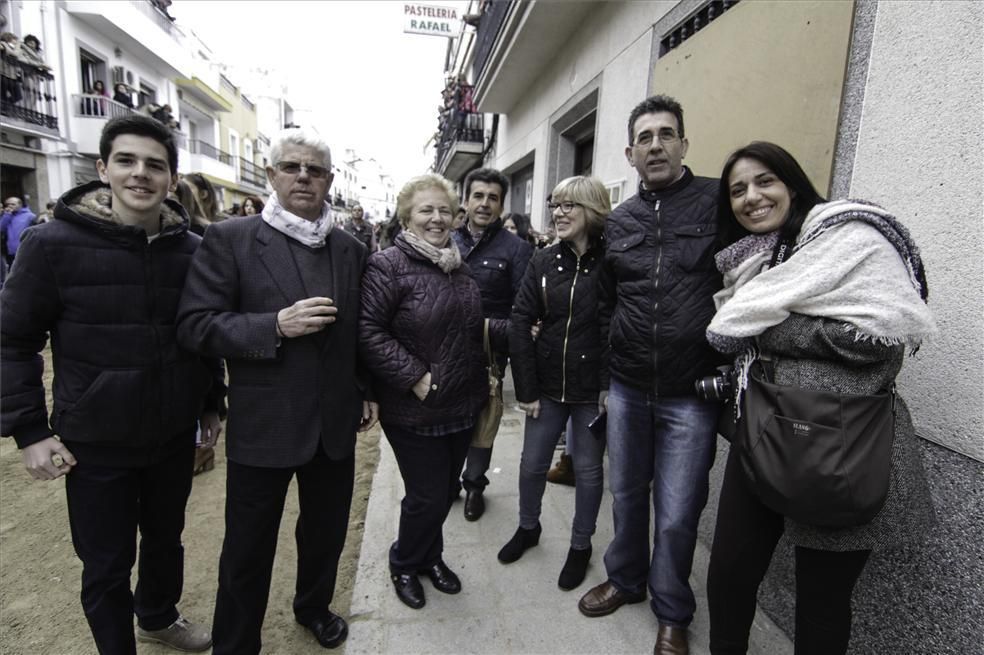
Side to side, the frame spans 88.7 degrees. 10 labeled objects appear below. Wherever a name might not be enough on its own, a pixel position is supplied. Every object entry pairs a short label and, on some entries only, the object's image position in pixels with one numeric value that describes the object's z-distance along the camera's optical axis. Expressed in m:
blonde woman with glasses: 2.41
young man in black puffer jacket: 1.68
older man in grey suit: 1.78
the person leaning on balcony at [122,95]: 16.62
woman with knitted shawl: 1.39
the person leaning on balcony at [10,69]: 11.73
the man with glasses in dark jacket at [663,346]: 2.04
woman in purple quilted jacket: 2.13
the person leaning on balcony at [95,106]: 15.75
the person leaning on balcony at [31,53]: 12.49
